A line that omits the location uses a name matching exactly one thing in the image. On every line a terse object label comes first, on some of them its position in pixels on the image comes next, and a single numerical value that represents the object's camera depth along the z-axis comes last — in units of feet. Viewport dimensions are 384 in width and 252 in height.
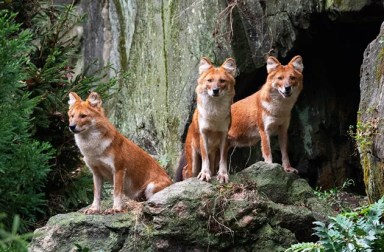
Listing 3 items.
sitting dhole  61.05
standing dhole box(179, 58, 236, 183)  63.77
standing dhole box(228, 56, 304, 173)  68.85
